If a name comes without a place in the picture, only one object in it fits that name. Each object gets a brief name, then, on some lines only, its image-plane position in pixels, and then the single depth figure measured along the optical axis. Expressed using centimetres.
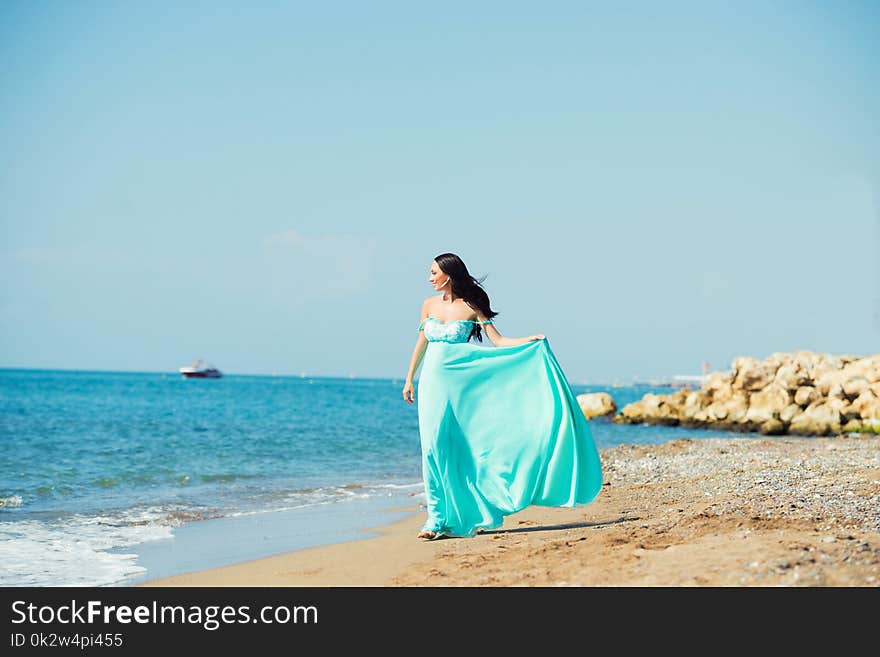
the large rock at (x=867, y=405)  3002
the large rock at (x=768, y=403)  3512
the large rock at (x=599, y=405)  4959
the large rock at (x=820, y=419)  3089
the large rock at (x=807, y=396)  3378
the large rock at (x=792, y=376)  3581
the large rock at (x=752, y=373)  3894
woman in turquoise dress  791
